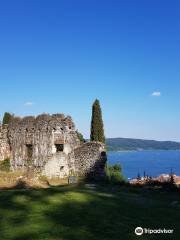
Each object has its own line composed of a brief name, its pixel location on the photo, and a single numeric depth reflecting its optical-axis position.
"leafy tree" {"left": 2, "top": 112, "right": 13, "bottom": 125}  23.35
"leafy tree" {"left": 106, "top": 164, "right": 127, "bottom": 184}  23.97
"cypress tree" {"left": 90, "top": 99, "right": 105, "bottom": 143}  24.97
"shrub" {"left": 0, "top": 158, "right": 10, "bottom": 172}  17.56
